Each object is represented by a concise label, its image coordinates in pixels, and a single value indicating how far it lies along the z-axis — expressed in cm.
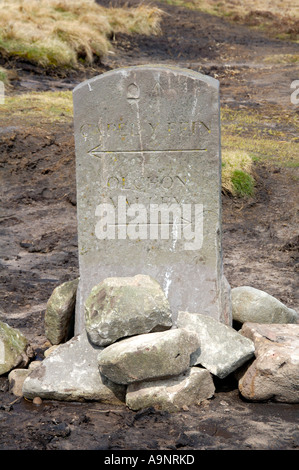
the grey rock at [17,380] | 530
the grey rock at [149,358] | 481
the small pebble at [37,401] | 514
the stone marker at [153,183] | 551
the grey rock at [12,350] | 555
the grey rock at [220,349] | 514
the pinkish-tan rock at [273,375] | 496
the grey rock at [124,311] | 518
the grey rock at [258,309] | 610
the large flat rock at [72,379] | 518
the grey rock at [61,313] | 596
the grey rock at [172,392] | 491
